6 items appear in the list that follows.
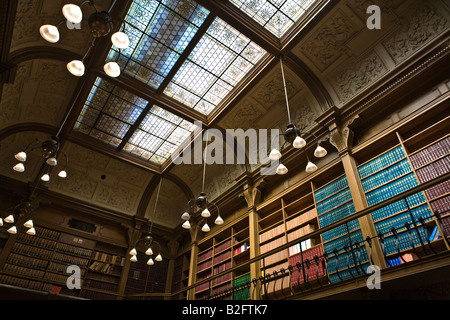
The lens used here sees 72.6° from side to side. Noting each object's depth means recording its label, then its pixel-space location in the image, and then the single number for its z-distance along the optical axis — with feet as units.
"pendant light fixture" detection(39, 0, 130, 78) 8.65
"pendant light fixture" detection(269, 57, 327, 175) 11.43
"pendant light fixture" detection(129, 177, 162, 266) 19.60
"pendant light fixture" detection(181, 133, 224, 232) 15.47
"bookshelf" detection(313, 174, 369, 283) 13.53
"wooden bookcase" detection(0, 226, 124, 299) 21.58
